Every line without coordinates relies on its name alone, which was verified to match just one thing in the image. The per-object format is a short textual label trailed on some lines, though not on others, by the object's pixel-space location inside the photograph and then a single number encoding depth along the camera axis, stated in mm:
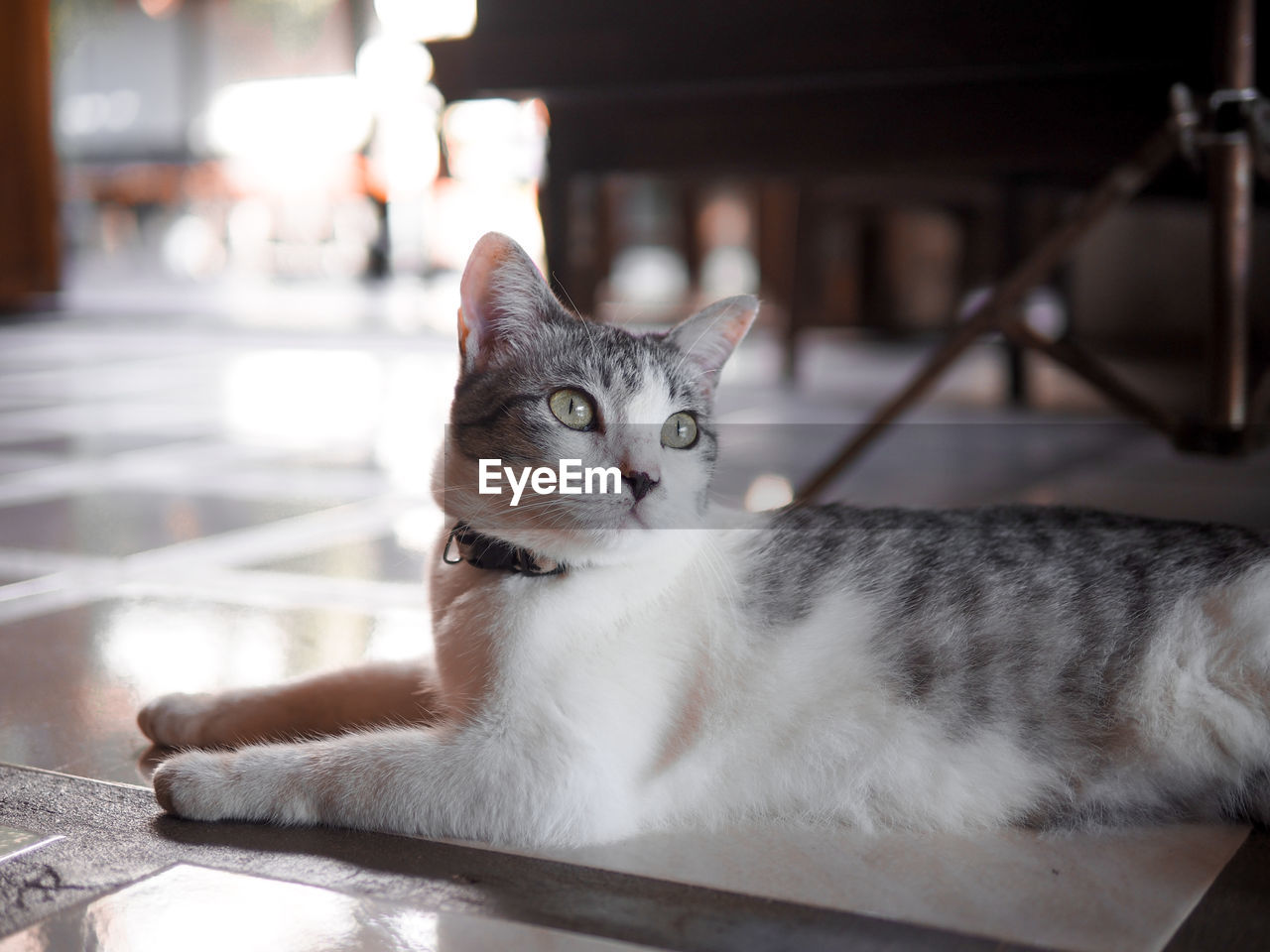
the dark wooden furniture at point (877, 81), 2057
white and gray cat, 1206
